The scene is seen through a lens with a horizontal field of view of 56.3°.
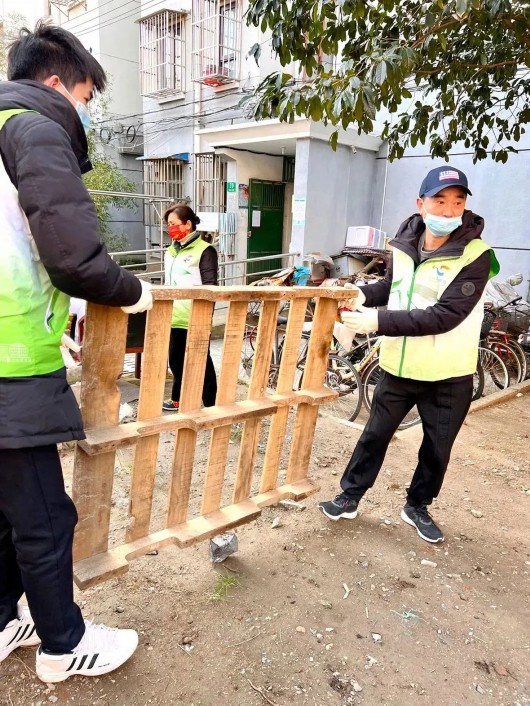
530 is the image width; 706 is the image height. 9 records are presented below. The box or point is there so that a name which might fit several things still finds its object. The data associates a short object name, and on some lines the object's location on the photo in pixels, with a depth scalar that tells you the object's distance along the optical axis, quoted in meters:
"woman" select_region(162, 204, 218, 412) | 3.99
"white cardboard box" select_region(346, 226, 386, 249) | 8.92
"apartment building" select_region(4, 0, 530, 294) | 8.12
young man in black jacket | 1.25
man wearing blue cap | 2.20
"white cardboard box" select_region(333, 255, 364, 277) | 8.67
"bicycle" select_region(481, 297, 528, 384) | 5.42
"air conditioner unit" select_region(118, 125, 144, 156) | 14.20
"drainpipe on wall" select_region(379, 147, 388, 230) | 9.05
